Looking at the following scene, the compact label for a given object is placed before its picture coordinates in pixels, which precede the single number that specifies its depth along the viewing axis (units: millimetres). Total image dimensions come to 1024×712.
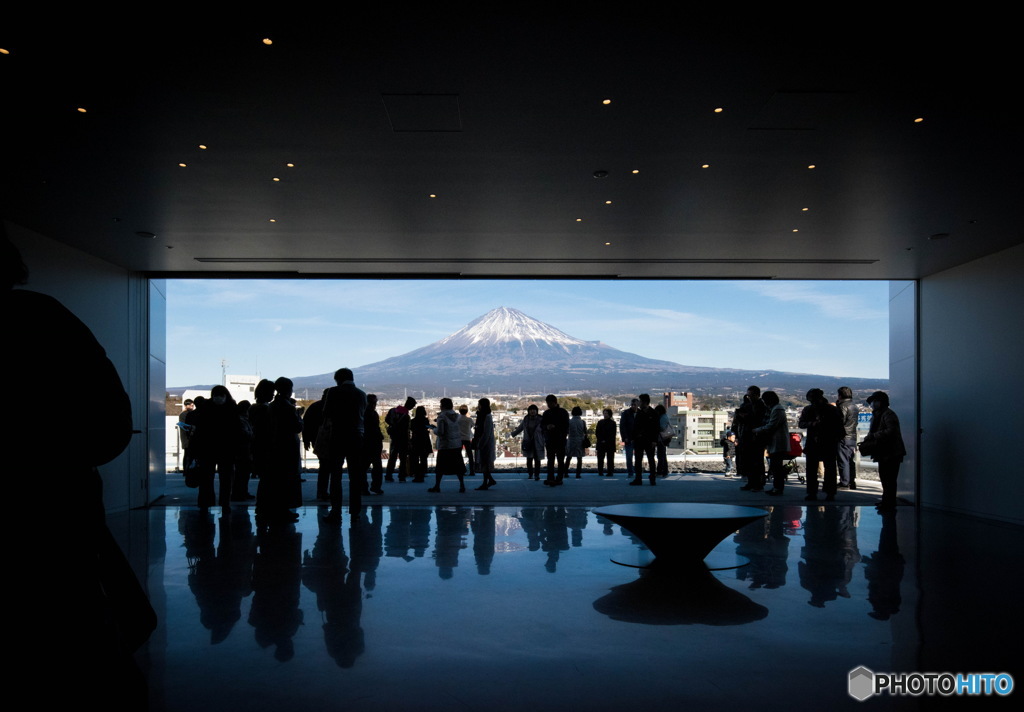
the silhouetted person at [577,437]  13930
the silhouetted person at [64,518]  1275
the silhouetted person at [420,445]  12859
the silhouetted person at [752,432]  11297
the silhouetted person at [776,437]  10648
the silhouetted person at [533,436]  13234
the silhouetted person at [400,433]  12898
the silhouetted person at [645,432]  12039
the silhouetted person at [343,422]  7969
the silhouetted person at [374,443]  10734
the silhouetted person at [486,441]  11797
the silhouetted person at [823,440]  10242
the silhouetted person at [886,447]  9500
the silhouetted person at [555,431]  12062
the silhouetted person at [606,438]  13945
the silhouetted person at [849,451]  11961
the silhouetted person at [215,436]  8766
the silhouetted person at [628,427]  13745
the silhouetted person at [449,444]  11352
